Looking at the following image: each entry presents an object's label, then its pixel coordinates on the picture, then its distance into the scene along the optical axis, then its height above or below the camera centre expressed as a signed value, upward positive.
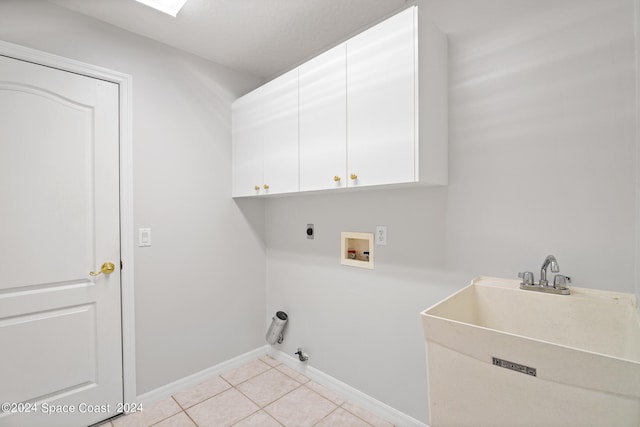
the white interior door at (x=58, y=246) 1.54 -0.18
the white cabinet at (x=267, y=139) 1.89 +0.53
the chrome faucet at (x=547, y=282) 1.12 -0.28
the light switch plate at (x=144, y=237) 1.95 -0.15
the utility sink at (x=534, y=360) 0.68 -0.42
